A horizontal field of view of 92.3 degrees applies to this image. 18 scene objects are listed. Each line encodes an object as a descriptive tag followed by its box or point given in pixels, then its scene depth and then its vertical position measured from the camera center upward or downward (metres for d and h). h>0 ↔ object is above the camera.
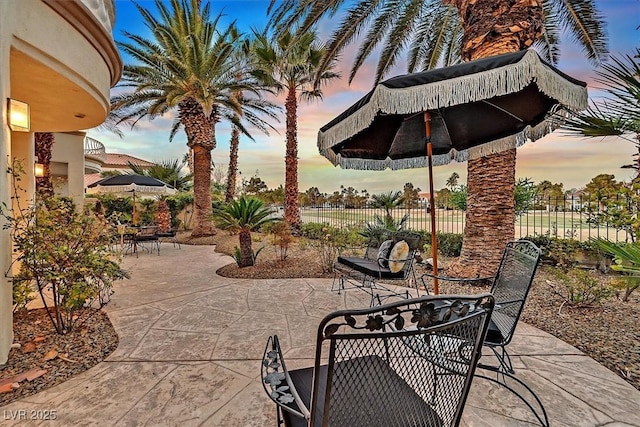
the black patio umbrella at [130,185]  9.72 +0.91
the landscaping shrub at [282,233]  7.05 -0.49
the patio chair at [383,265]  4.41 -0.83
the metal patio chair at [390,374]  1.13 -0.73
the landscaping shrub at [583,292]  4.04 -1.11
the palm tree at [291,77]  10.43 +4.94
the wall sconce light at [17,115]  2.94 +0.97
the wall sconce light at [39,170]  6.02 +0.87
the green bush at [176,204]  14.34 +0.41
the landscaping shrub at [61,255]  2.98 -0.42
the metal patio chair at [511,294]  2.23 -0.71
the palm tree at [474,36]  4.86 +3.87
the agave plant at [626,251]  1.94 -0.28
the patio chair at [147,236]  8.79 -0.67
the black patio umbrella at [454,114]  2.15 +0.89
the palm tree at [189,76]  9.90 +4.64
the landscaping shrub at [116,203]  14.30 +0.46
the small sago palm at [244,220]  6.75 -0.17
